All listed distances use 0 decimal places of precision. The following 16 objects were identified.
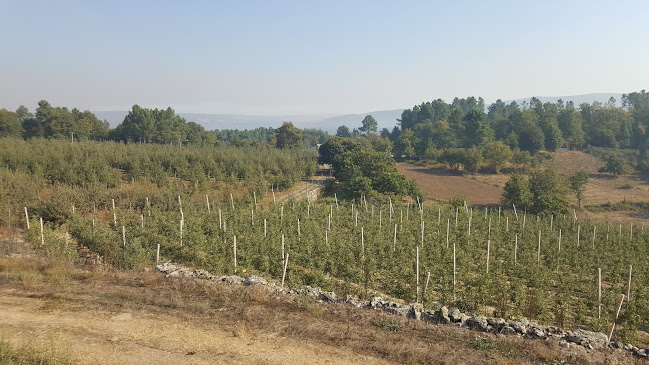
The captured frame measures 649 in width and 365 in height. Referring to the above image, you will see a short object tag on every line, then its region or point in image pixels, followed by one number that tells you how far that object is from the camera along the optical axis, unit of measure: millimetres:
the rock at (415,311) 8900
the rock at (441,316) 8744
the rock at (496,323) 8355
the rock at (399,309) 9039
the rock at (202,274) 11410
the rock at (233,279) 10679
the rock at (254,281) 10469
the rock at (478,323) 8352
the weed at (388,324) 8117
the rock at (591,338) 7633
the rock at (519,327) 8134
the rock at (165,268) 11766
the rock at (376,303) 9422
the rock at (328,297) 9741
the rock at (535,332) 7954
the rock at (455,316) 8727
